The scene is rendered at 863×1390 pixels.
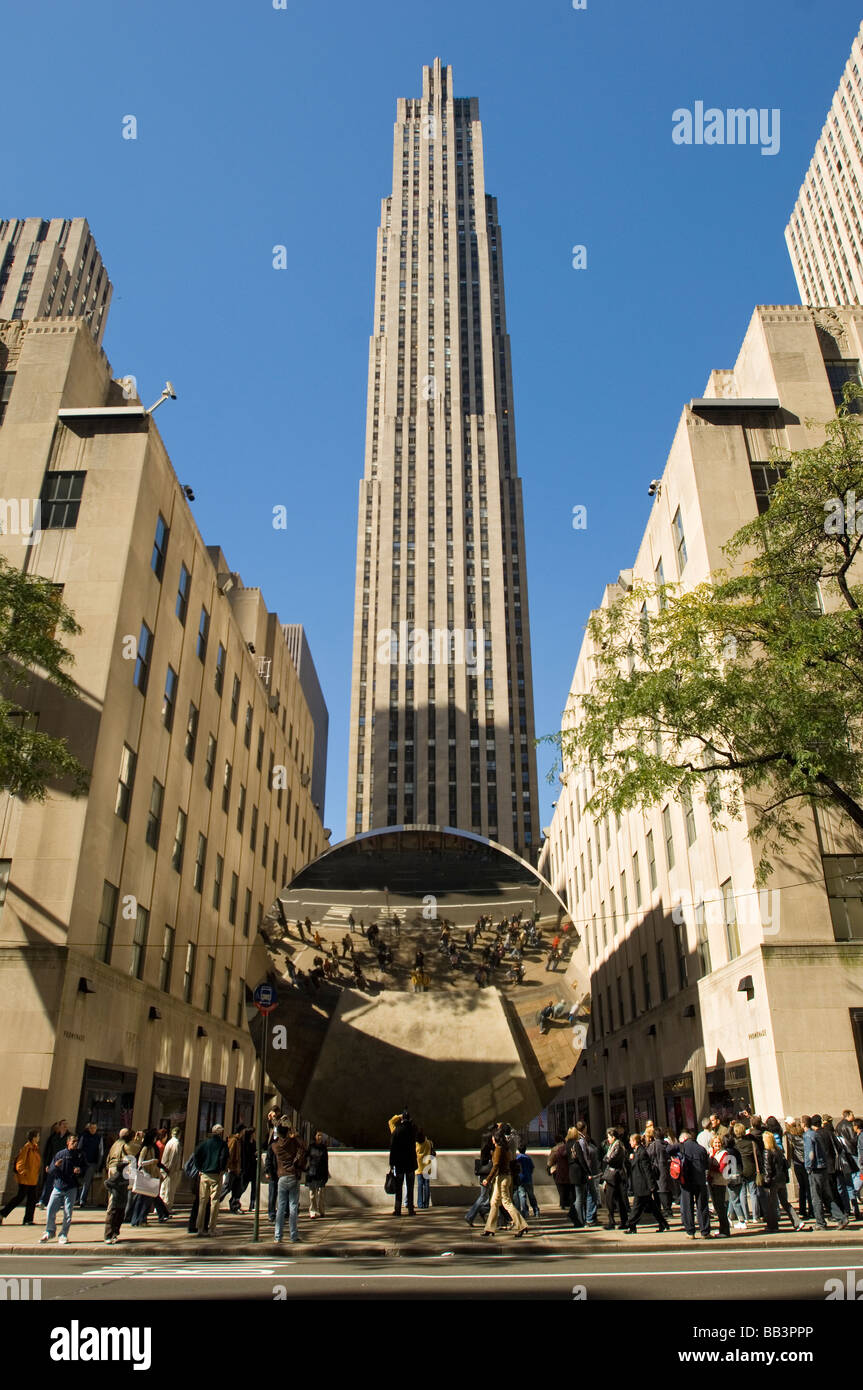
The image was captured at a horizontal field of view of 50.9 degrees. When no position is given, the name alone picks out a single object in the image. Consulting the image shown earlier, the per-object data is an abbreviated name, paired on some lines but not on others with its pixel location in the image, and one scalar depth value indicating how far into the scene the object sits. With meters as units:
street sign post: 16.08
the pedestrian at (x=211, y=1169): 14.41
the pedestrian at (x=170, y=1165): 18.56
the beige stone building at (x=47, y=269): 118.94
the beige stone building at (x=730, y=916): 21.58
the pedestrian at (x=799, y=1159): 16.00
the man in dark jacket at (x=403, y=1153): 16.88
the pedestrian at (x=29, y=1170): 17.00
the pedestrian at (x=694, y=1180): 14.55
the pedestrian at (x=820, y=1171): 15.17
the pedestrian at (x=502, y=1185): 14.41
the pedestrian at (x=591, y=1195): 16.77
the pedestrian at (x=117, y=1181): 14.66
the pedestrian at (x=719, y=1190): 14.72
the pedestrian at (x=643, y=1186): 15.12
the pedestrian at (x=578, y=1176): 15.89
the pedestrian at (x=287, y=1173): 13.70
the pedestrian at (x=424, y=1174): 18.62
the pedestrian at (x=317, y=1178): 17.50
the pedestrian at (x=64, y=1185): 14.59
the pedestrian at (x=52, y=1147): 18.28
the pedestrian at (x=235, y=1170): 19.00
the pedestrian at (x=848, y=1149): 16.50
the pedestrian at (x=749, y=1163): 15.44
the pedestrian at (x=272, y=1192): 15.03
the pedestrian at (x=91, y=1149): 19.36
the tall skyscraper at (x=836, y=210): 104.12
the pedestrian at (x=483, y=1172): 15.90
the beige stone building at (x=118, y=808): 22.02
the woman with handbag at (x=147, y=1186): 15.66
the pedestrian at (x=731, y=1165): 15.17
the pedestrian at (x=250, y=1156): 19.78
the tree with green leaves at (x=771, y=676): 18.25
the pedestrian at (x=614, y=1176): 15.74
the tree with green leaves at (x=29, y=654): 18.30
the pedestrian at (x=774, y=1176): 15.68
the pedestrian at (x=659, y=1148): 16.16
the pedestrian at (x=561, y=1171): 16.14
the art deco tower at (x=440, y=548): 110.00
